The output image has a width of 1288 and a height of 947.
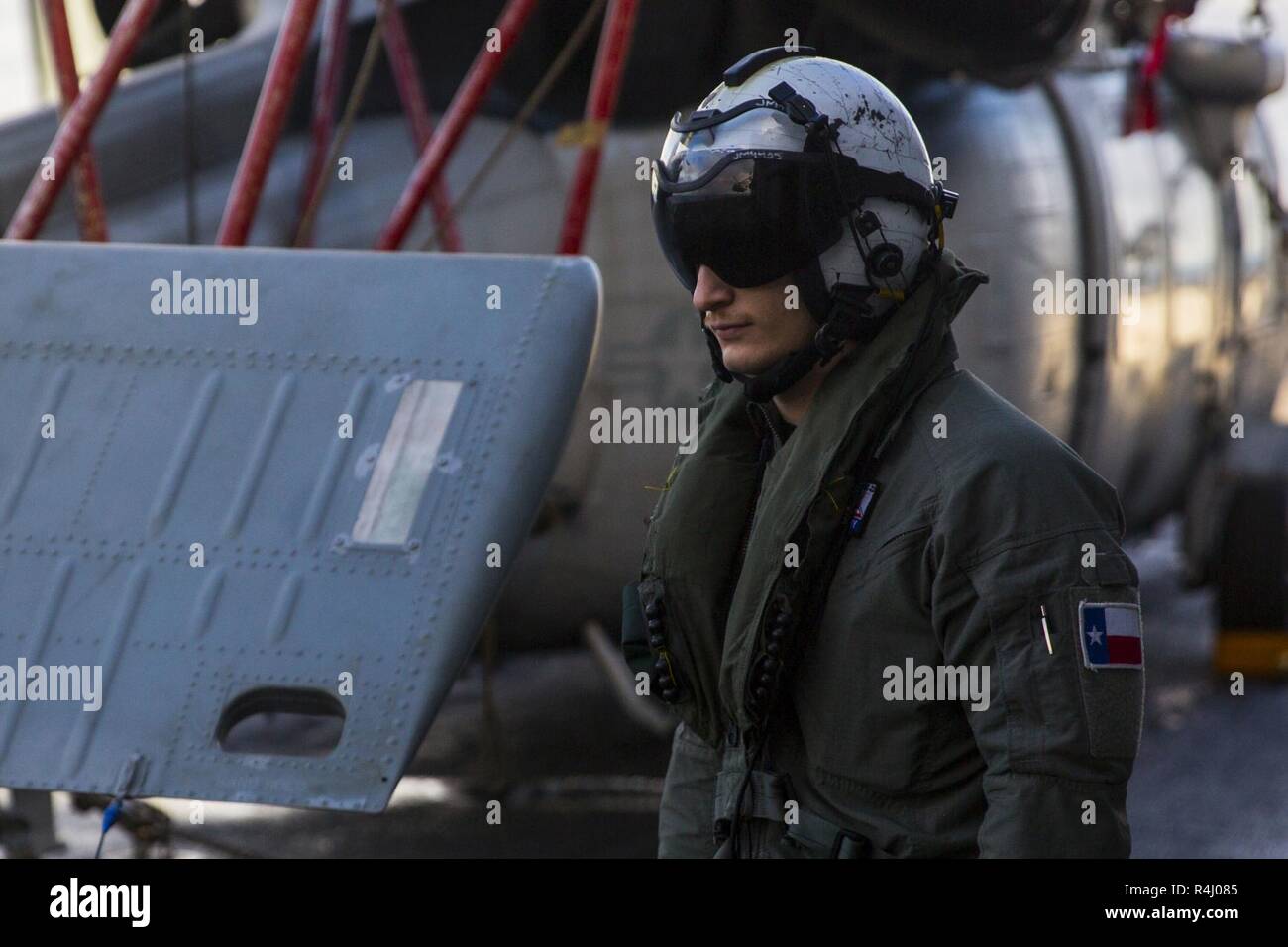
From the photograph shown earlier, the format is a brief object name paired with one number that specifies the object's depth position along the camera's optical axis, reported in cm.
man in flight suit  382
